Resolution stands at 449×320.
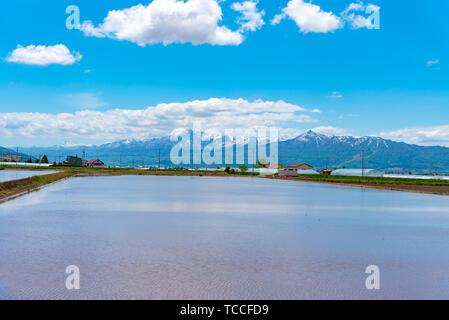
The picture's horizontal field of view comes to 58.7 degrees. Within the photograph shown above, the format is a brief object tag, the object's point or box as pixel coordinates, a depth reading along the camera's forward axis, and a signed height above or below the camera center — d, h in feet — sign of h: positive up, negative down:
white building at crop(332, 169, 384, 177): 524.73 -8.80
